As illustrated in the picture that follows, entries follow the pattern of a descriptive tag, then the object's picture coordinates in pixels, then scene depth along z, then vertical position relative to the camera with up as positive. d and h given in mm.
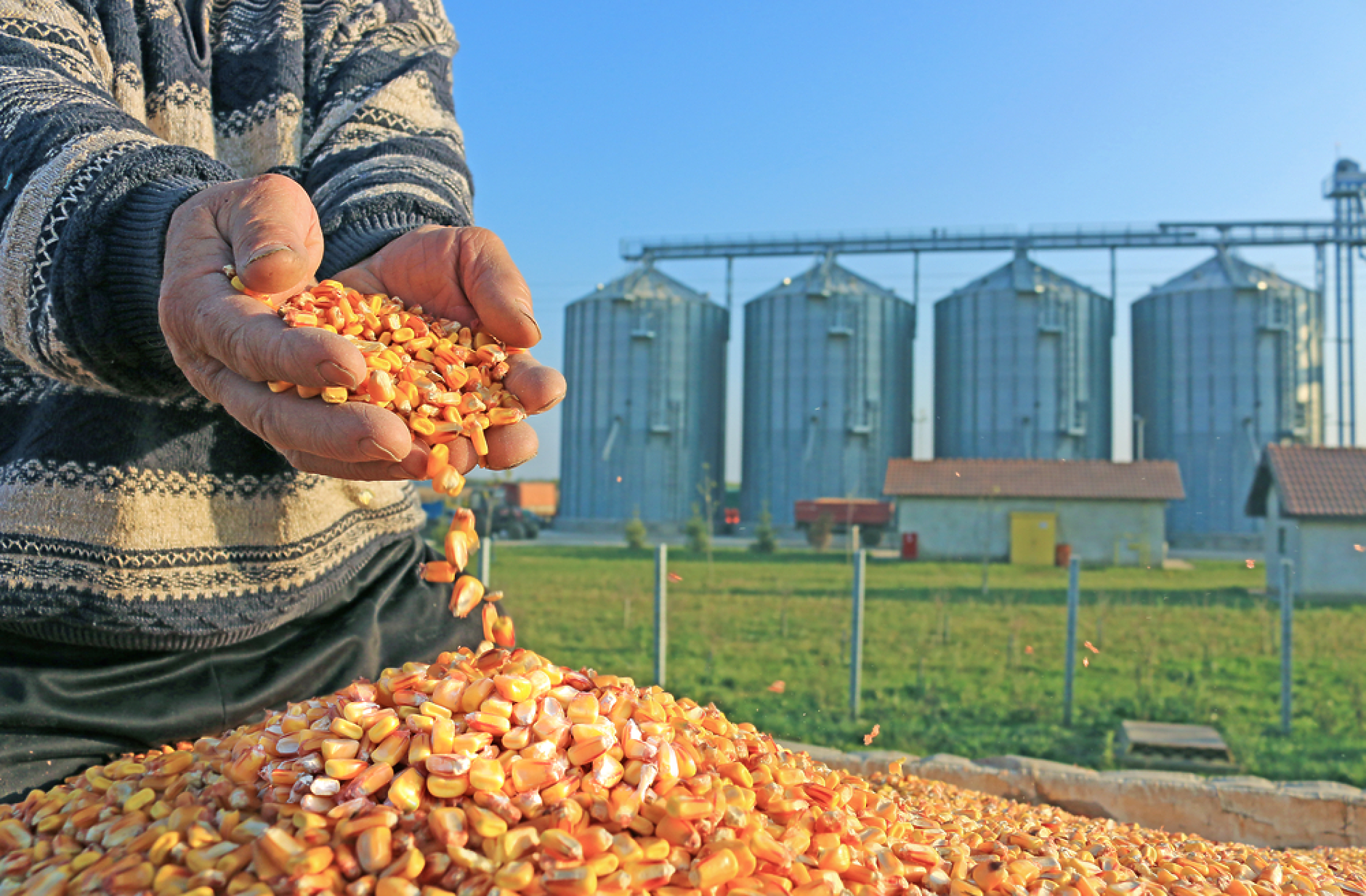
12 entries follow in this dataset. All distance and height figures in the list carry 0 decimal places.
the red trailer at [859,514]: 21062 -914
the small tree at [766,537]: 18422 -1334
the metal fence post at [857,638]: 5125 -1002
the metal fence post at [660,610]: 5094 -846
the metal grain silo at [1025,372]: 22656 +3126
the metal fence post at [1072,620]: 5133 -894
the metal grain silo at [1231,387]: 21875 +2708
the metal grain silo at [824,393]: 23266 +2493
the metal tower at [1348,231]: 23109 +7421
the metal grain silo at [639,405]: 23766 +2076
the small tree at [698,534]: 17028 -1204
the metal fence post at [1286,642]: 4816 -914
